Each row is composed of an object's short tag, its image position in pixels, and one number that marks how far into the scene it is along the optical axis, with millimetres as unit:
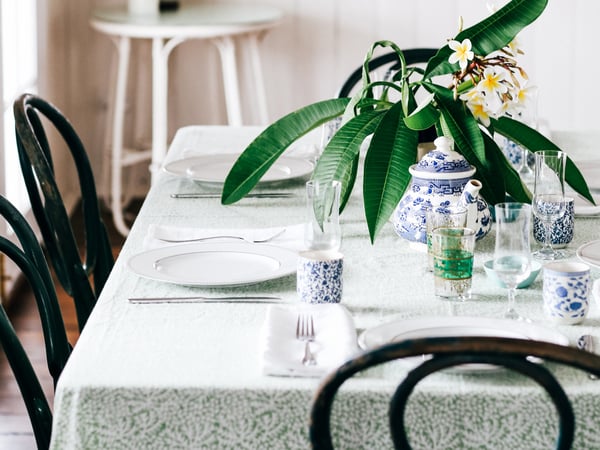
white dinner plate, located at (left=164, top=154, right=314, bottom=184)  2739
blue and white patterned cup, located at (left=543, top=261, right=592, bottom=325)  2033
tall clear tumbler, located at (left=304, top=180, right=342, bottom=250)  2213
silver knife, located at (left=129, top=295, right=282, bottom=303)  2119
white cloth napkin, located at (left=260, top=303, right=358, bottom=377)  1876
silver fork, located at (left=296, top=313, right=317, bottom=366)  1905
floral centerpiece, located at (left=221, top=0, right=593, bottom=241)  2324
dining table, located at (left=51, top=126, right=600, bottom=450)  1836
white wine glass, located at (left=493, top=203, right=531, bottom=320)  2065
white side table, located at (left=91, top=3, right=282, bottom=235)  4485
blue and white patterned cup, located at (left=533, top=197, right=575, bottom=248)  2370
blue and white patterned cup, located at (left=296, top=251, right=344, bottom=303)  2097
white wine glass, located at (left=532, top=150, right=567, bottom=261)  2318
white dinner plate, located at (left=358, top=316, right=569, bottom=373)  1946
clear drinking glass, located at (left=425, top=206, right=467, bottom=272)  2221
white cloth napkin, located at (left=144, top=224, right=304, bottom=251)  2393
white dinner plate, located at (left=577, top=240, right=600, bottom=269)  2274
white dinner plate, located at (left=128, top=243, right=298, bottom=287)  2187
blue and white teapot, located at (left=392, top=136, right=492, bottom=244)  2334
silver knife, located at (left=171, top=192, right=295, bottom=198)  2689
